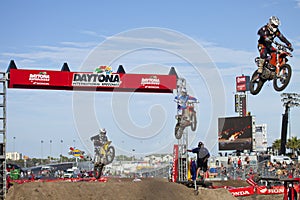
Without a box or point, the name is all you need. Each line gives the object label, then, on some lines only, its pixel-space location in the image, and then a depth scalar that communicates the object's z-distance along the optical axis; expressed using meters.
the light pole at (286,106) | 46.62
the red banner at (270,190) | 22.91
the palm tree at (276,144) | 82.99
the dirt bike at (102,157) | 26.94
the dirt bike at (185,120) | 25.11
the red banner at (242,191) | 22.48
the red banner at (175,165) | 24.09
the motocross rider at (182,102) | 25.42
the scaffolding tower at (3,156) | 18.28
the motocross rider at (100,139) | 27.45
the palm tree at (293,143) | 77.77
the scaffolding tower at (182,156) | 23.27
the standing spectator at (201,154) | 18.85
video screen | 47.22
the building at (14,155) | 134.27
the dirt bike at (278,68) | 14.15
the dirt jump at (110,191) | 18.67
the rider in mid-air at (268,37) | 13.86
